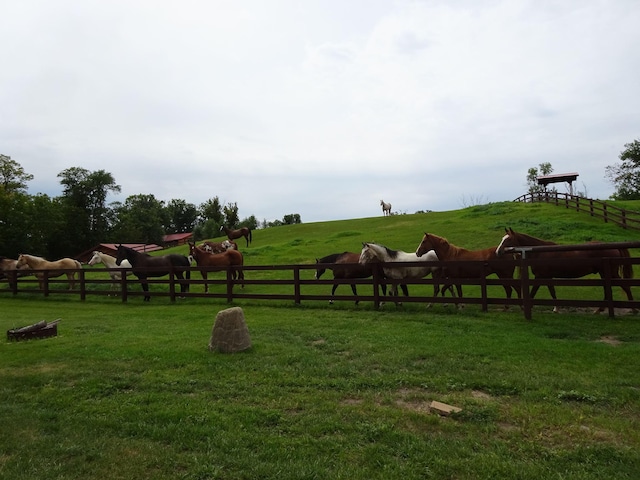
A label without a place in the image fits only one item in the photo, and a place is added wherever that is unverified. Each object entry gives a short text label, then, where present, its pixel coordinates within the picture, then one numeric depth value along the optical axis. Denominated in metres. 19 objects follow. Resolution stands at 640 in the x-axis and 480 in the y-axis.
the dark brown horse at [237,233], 29.81
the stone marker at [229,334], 6.07
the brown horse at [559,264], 8.99
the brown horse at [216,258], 16.36
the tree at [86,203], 62.38
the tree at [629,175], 54.06
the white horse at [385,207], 43.87
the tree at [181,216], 103.69
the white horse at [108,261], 18.28
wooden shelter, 37.69
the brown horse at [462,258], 9.41
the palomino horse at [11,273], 17.49
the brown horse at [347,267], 11.26
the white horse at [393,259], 10.91
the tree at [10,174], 55.62
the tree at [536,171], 78.00
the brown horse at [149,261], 15.49
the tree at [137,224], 68.19
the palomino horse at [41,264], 19.62
